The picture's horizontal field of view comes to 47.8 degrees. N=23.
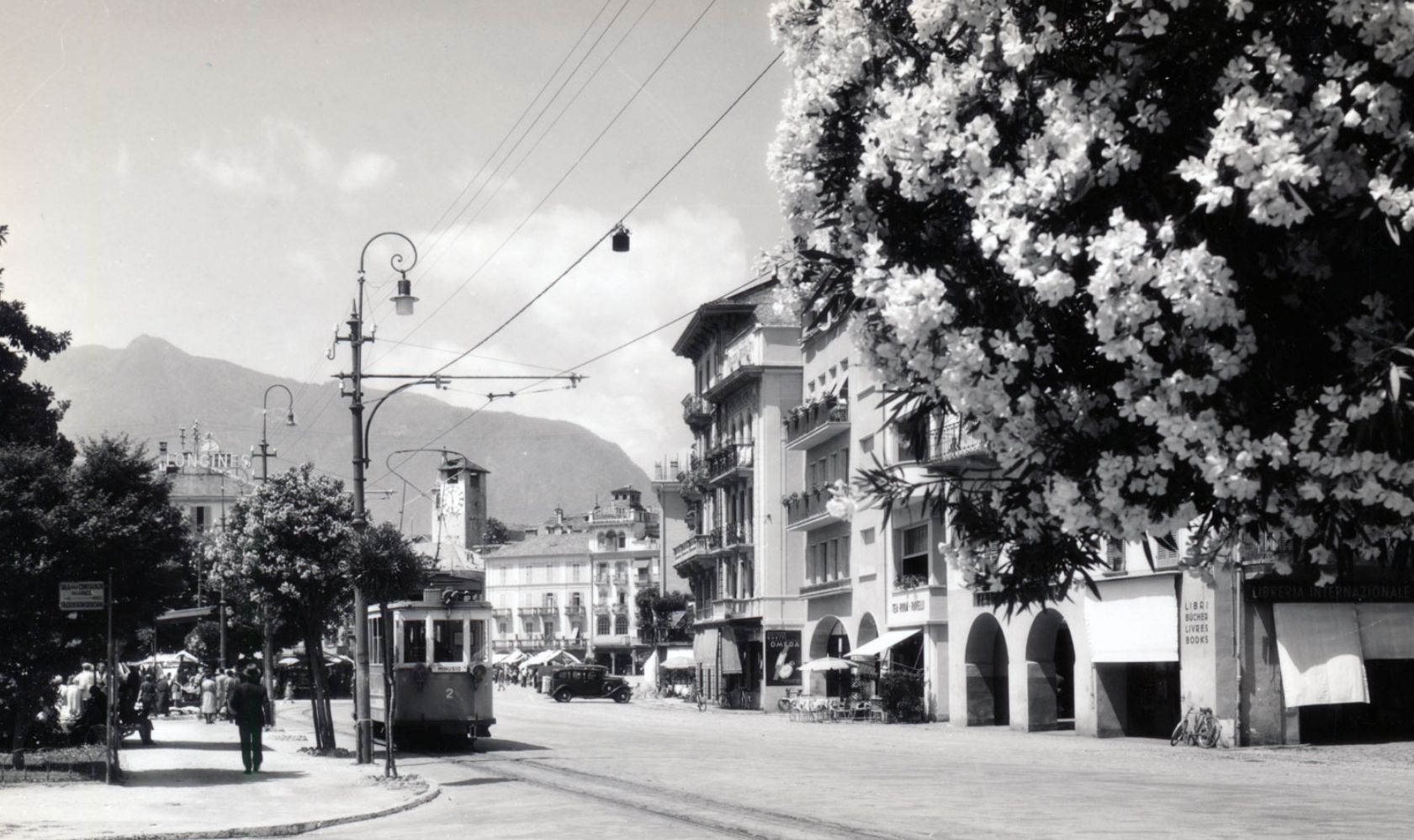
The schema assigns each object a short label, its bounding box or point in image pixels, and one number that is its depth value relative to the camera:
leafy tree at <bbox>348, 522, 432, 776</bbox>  25.05
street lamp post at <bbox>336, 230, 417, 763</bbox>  25.44
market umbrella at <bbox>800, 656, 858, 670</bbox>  49.56
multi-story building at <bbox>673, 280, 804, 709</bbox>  64.50
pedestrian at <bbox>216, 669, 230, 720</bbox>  45.00
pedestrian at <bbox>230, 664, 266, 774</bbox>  23.61
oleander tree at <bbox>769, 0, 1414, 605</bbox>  6.25
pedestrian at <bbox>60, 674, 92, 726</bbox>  32.84
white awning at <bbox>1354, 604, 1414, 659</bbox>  31.75
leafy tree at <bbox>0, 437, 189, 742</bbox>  20.73
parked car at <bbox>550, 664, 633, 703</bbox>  74.81
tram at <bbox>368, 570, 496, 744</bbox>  31.34
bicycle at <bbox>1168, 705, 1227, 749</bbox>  31.05
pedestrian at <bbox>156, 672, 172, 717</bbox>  50.03
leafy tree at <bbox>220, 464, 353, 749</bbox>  28.89
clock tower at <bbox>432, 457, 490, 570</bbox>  175.12
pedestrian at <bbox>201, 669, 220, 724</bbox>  46.75
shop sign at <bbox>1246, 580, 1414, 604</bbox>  31.05
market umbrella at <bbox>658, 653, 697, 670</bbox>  80.25
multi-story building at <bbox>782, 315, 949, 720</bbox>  45.81
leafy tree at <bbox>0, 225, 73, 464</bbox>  40.31
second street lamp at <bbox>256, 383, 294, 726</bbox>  40.56
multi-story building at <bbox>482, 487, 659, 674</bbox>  150.00
